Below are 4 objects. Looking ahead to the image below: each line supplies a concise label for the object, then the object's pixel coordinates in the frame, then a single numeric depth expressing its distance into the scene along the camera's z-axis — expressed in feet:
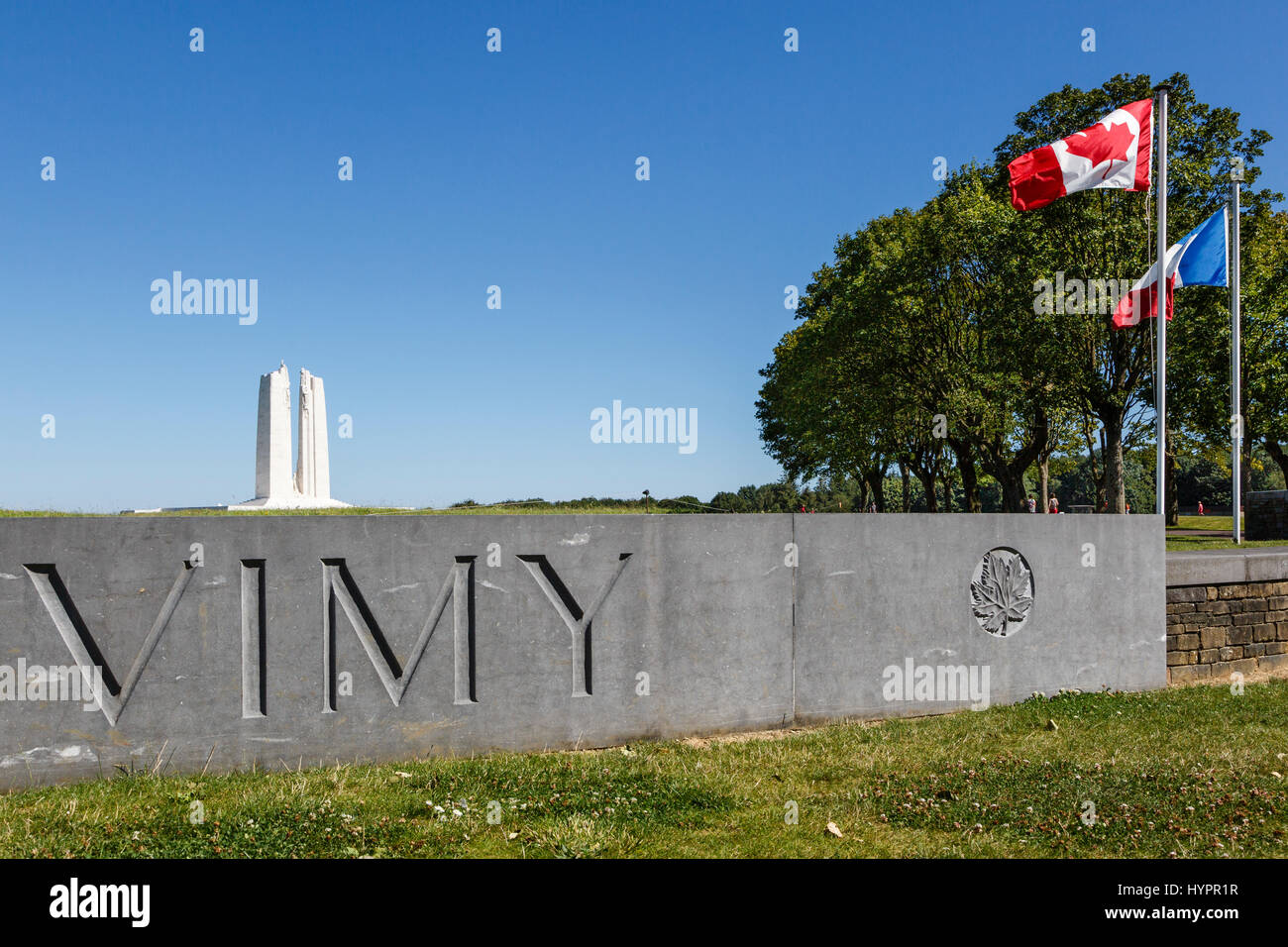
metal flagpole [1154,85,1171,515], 42.16
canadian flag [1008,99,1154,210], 41.50
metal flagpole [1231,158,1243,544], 50.14
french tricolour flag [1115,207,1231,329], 44.24
